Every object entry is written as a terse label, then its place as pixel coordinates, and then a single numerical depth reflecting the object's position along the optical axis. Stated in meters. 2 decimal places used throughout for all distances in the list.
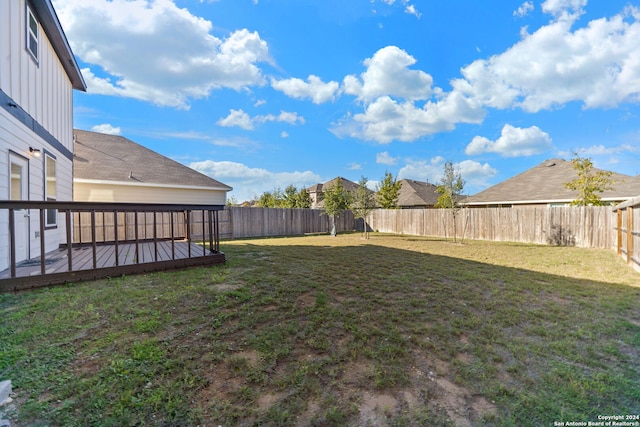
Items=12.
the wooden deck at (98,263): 4.04
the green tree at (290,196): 25.05
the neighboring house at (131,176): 11.59
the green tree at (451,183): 11.86
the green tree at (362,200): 14.90
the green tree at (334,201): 16.03
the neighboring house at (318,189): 33.18
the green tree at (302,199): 24.59
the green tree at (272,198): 26.91
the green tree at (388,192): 21.64
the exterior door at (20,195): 4.73
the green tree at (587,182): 12.02
